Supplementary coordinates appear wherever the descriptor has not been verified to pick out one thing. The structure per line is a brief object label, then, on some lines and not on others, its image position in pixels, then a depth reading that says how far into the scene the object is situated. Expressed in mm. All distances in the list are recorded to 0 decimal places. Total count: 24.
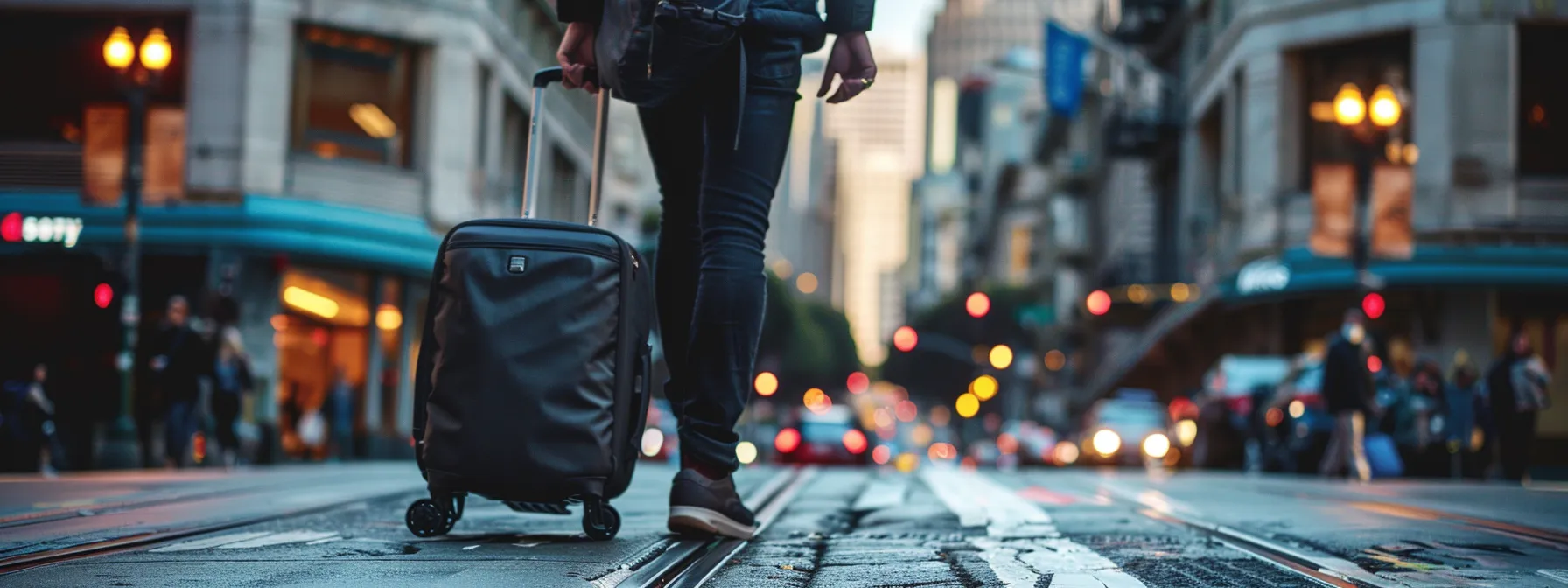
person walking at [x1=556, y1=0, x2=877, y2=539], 4898
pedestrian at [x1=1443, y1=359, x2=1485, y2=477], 20703
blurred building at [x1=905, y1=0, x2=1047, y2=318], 130750
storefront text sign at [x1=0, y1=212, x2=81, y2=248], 26627
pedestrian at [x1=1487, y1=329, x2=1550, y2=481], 18094
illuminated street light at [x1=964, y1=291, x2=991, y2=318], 29867
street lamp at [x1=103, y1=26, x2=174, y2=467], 20250
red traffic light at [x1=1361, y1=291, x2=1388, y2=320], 22828
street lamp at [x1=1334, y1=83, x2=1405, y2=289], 23062
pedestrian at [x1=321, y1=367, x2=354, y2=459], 28438
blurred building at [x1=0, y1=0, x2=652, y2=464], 27734
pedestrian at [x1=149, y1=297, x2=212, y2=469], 15219
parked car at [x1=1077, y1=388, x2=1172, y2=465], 28969
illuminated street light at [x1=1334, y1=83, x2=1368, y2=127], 23172
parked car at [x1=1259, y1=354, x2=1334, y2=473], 20562
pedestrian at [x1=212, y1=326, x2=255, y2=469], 16234
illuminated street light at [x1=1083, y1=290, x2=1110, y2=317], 39531
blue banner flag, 50406
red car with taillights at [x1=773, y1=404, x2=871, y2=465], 30594
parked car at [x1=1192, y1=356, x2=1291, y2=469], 24328
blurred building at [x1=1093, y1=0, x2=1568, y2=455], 30562
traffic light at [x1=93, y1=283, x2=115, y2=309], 19578
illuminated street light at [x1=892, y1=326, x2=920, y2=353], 34375
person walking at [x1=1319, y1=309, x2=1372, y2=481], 16672
